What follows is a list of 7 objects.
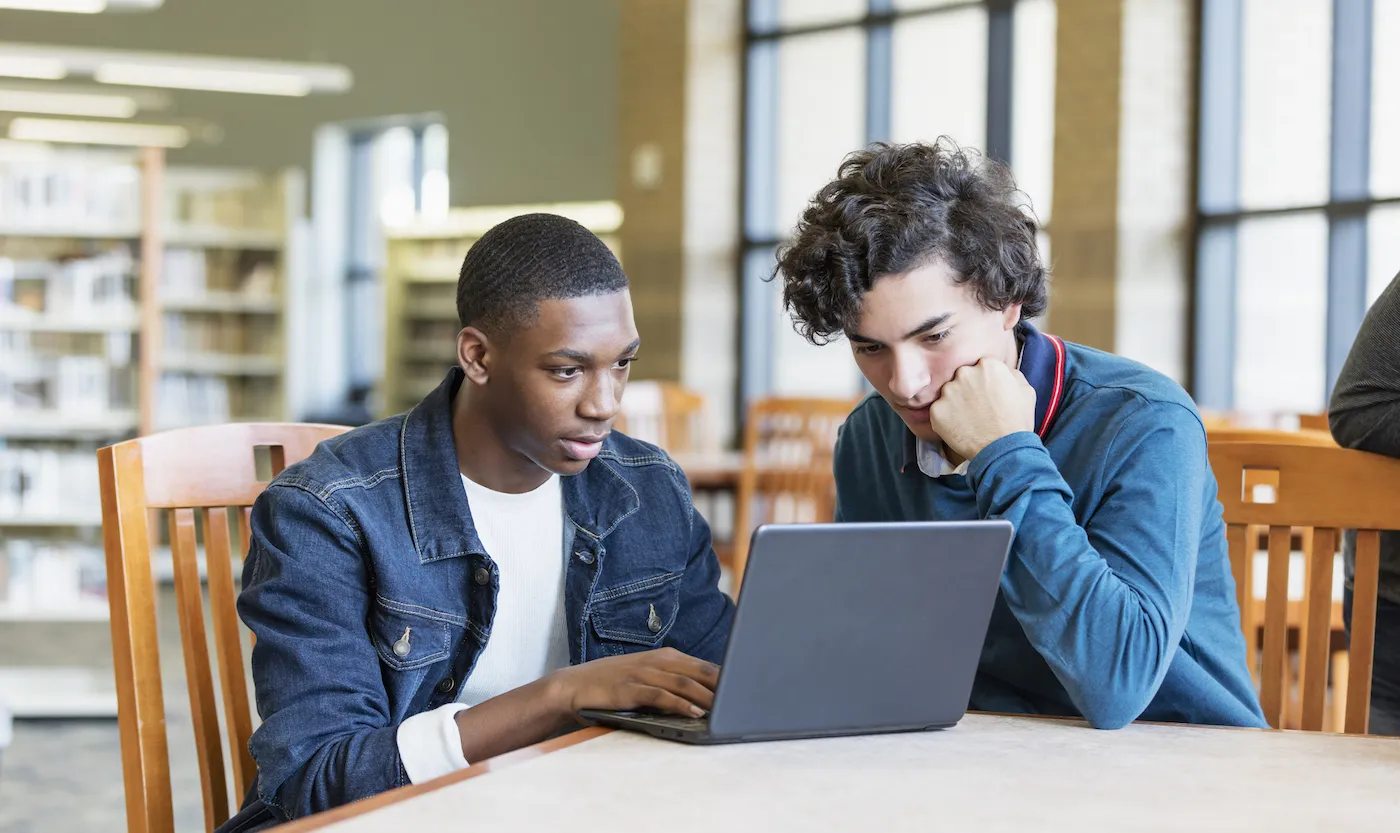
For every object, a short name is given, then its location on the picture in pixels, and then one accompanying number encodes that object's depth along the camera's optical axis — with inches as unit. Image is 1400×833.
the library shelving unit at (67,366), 190.1
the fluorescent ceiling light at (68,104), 383.6
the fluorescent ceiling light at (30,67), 298.0
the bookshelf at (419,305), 385.4
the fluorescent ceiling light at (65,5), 249.8
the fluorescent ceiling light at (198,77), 298.7
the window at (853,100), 241.8
